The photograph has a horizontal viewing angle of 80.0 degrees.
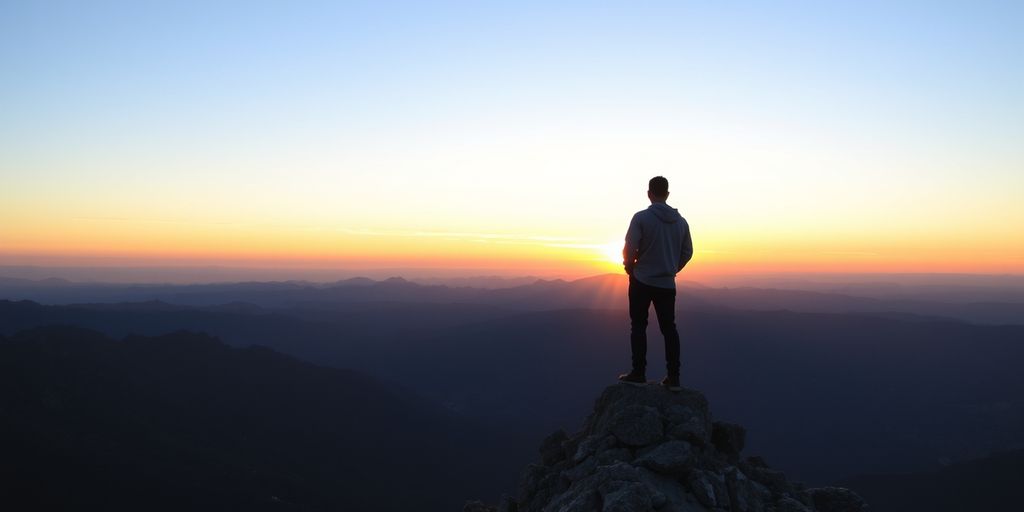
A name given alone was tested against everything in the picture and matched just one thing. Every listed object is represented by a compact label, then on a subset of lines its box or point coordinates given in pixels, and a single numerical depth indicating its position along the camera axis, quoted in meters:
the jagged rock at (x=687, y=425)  9.82
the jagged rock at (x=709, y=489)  8.61
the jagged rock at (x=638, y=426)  9.84
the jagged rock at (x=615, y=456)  9.66
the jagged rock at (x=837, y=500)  10.53
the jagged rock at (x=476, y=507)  13.53
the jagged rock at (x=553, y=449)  12.38
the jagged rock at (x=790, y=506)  9.40
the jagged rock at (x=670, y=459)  8.94
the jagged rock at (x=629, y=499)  7.54
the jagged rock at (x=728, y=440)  11.10
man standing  9.27
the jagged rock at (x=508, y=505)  11.70
